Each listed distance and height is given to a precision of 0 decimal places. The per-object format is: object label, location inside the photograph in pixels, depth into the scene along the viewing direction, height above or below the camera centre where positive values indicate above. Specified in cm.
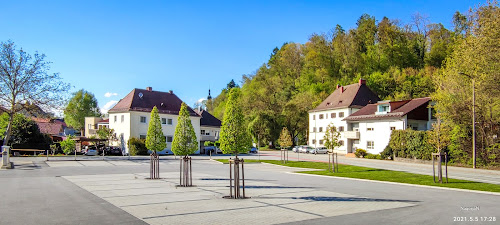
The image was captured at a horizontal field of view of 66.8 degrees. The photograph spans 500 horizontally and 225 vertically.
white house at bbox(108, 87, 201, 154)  5516 +250
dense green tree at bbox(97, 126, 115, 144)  5725 -28
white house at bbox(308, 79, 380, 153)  6122 +351
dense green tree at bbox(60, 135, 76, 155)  4734 -185
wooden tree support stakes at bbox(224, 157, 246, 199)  1333 -177
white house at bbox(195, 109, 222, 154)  6931 +48
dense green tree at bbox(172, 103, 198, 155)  1836 -31
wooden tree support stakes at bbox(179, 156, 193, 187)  1656 -248
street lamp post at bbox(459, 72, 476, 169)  3071 +83
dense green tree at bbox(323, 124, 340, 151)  2866 -92
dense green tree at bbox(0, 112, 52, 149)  4747 -18
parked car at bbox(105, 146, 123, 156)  5056 -265
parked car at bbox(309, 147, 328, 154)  6109 -325
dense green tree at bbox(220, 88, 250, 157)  1441 -2
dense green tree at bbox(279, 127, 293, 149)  4066 -108
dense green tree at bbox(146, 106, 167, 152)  2184 -21
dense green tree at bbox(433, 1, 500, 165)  2852 +361
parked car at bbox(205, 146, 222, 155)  5994 -307
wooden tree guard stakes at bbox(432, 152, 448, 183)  1820 -196
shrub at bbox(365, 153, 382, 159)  4741 -334
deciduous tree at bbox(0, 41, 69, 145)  3344 +434
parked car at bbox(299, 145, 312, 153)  6333 -316
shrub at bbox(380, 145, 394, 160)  4534 -282
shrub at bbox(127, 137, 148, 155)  5159 -206
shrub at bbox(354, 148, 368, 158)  5047 -311
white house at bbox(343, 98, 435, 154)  4807 +120
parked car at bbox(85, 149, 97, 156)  5090 -279
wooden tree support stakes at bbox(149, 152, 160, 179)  2036 -182
